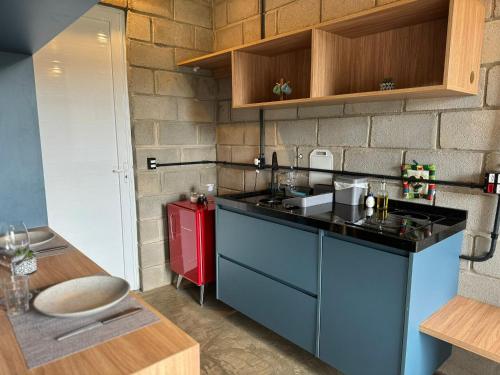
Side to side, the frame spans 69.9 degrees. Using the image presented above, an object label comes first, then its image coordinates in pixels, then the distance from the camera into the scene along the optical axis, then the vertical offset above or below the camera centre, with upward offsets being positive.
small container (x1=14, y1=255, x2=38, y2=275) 1.18 -0.43
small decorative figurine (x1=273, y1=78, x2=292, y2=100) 2.42 +0.33
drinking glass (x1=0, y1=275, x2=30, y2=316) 0.96 -0.43
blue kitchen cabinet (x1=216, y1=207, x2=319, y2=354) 1.92 -0.81
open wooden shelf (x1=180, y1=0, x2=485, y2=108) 1.58 +0.47
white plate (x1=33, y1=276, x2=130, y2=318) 0.93 -0.44
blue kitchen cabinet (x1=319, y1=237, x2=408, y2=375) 1.55 -0.79
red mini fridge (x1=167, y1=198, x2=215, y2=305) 2.69 -0.79
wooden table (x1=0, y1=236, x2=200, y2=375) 0.74 -0.47
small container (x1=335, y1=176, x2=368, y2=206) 2.16 -0.33
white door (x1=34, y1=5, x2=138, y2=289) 2.51 +0.01
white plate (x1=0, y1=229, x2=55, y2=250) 1.45 -0.43
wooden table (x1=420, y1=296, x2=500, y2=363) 1.49 -0.85
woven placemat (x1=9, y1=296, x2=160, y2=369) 0.79 -0.47
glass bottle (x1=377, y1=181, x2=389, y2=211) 2.10 -0.36
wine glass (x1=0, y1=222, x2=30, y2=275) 1.18 -0.36
